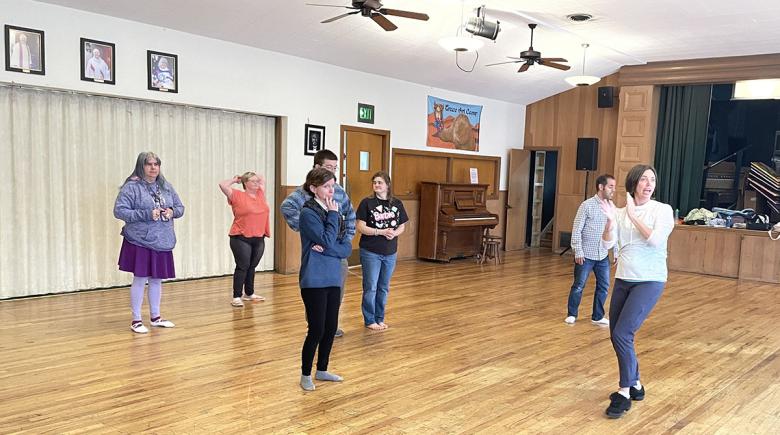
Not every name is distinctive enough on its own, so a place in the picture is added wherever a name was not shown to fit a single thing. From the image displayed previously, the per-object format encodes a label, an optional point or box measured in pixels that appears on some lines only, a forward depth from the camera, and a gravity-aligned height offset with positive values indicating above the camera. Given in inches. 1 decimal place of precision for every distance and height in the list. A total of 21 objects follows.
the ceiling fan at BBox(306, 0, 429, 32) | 197.3 +50.6
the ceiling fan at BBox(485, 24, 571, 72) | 285.7 +51.1
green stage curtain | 377.0 +16.8
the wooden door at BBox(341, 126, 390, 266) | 327.3 +0.6
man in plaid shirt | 198.1 -26.3
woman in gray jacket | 175.5 -22.0
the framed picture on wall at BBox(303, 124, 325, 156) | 302.5 +9.4
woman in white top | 126.6 -20.4
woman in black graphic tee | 183.5 -21.7
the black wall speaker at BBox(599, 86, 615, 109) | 396.5 +47.7
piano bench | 371.6 -53.2
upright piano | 359.9 -35.0
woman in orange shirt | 219.3 -25.4
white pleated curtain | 220.2 -11.1
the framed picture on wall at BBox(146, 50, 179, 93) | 241.4 +33.5
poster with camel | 379.6 +24.9
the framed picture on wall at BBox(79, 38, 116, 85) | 222.2 +33.9
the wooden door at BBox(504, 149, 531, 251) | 437.4 -26.3
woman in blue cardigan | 129.6 -21.2
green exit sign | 329.7 +25.9
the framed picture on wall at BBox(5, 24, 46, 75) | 204.2 +34.0
